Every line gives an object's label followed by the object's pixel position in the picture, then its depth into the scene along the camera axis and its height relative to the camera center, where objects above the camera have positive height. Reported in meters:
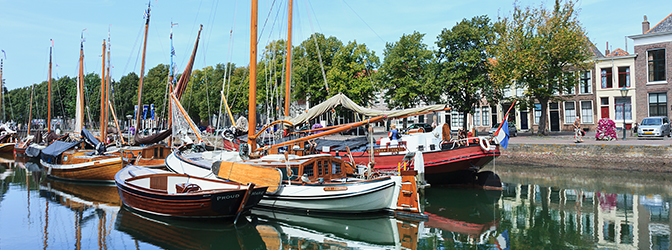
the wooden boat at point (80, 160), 19.55 -1.36
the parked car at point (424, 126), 35.72 +0.39
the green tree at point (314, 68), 40.94 +6.36
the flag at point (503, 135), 16.59 -0.22
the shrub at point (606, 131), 25.91 -0.16
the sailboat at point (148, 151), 20.40 -0.95
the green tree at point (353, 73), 39.38 +5.71
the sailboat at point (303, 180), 12.26 -1.53
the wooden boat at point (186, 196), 11.55 -1.85
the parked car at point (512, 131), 34.31 -0.14
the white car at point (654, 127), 27.20 +0.07
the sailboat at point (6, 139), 40.09 -0.51
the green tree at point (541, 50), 29.55 +5.76
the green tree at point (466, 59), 34.06 +5.89
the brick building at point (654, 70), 34.88 +5.04
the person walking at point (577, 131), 25.04 -0.14
